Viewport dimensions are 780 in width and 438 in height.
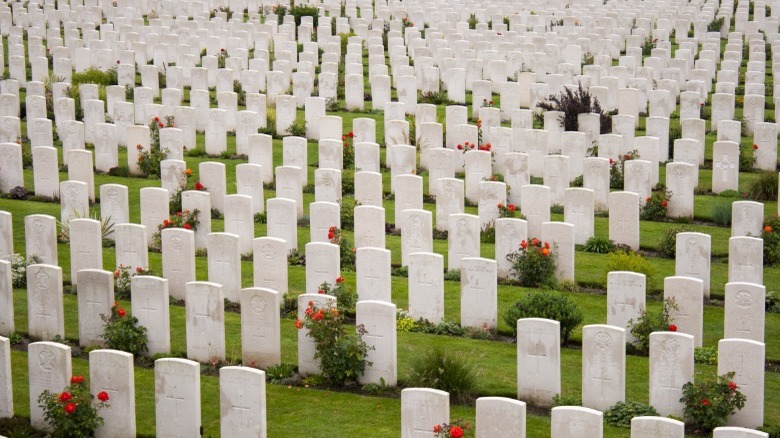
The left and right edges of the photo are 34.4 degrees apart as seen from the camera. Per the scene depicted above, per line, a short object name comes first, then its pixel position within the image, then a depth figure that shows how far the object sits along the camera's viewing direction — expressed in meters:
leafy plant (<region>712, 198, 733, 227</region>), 18.56
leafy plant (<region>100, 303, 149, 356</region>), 13.87
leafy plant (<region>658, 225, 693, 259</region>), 17.33
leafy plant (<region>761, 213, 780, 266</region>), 16.80
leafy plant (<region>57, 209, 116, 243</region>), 17.78
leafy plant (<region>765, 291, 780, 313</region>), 15.28
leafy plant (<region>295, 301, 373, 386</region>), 13.23
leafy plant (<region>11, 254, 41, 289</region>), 16.16
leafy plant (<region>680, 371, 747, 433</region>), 11.99
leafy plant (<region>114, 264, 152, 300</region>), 15.67
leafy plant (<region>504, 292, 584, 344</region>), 14.07
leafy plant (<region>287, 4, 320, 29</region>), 32.09
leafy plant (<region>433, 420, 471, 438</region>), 11.02
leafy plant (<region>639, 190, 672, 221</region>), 18.88
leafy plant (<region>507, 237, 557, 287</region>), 16.03
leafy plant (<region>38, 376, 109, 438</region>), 11.96
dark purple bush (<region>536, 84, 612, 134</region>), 21.81
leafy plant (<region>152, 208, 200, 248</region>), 17.23
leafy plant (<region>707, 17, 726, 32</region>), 31.44
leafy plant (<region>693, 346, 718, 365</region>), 13.55
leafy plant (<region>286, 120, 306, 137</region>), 22.80
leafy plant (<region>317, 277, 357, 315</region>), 14.96
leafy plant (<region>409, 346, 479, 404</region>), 12.91
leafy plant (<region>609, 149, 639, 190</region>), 20.05
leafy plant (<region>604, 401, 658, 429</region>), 12.29
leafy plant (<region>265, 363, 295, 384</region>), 13.57
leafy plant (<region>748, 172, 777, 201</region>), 19.50
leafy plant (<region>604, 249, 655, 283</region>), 16.09
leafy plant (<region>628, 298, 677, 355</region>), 13.84
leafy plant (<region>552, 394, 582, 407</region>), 12.70
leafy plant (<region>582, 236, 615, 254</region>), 17.53
